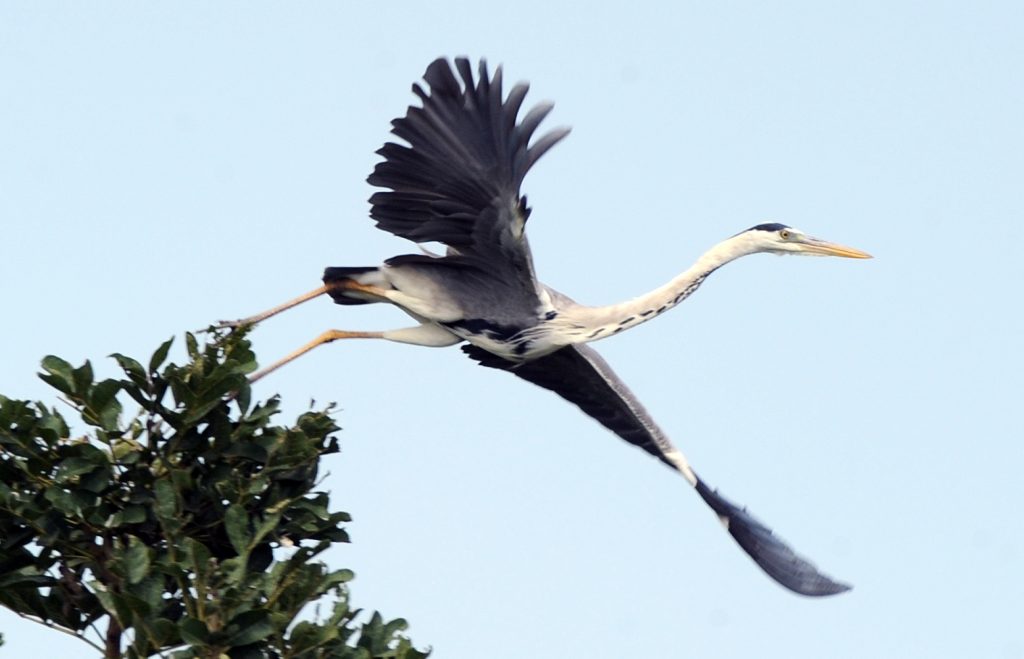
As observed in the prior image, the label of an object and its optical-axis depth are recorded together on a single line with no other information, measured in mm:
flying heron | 20094
